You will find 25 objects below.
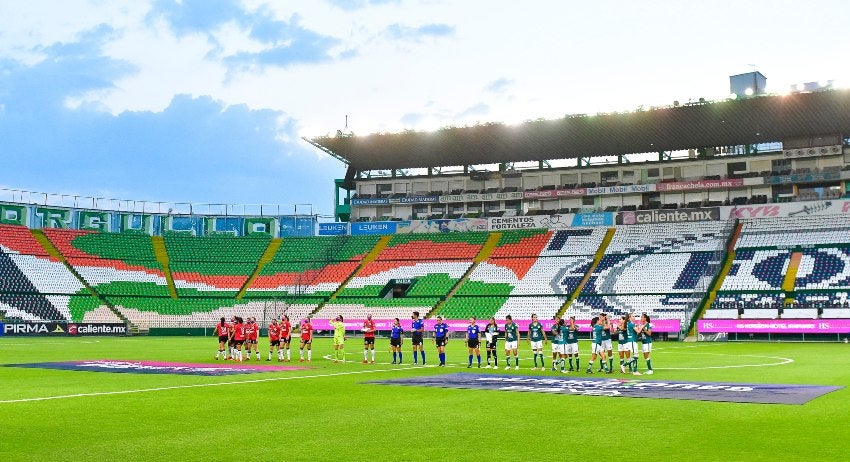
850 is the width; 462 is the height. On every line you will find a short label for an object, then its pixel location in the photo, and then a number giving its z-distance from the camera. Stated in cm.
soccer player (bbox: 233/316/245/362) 3506
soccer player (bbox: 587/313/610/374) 2806
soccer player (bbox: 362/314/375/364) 3391
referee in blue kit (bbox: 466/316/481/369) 3141
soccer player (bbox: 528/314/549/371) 3123
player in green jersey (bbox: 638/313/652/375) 2707
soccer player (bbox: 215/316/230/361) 3582
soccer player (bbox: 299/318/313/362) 3512
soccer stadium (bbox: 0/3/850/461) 1466
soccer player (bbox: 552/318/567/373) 2928
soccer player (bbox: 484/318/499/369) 3193
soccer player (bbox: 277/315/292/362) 3606
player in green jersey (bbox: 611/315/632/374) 2759
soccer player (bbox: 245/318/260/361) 3569
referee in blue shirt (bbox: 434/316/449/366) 3257
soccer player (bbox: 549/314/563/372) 2941
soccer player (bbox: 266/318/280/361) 3553
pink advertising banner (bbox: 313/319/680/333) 5700
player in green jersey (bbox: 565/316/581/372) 2914
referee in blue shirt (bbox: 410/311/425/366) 3359
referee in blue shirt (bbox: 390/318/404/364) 3322
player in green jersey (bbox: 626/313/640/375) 2748
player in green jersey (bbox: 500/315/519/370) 3135
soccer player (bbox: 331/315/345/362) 3531
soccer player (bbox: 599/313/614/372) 2825
